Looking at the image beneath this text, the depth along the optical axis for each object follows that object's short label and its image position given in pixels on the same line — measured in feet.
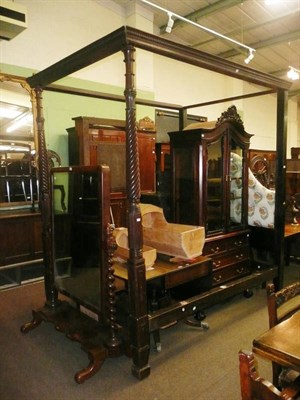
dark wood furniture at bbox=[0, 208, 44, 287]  12.73
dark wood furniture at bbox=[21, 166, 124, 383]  7.50
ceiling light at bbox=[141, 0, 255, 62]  12.24
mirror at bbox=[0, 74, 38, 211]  13.87
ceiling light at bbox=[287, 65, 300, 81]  18.28
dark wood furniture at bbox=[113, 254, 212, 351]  7.98
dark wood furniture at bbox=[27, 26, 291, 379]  6.73
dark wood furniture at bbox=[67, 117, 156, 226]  14.82
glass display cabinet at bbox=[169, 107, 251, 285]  10.68
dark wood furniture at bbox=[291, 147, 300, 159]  26.74
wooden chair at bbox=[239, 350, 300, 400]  2.99
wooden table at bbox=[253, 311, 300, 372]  4.05
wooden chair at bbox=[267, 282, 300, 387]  5.00
